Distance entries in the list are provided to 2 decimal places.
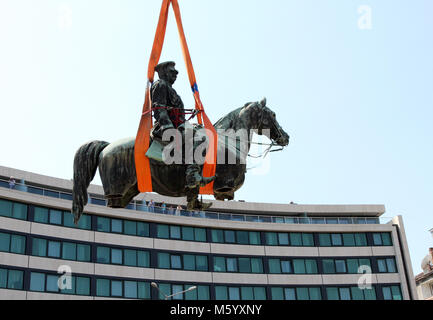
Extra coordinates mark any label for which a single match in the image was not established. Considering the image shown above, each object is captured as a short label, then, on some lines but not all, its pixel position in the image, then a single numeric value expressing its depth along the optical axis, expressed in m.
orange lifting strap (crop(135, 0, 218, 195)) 11.28
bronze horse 11.34
